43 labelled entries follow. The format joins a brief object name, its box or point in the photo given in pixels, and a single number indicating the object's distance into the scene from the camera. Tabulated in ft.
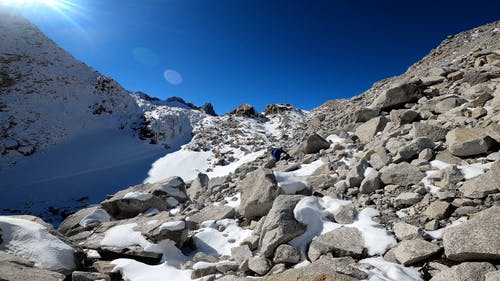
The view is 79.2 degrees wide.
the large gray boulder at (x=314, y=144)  42.96
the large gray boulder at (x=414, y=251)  15.80
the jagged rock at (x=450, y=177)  21.58
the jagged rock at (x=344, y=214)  21.88
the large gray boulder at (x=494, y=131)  23.57
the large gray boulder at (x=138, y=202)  36.29
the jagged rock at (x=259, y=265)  19.18
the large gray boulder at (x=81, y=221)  33.50
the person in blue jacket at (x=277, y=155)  46.73
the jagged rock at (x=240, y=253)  21.94
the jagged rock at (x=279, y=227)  20.62
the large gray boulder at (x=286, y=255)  19.52
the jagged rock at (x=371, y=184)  25.11
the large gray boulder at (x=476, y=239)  14.10
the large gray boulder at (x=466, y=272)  13.08
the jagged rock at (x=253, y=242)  23.02
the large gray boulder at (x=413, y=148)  27.50
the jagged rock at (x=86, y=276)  18.82
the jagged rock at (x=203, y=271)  20.68
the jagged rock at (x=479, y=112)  29.07
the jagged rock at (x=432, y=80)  46.52
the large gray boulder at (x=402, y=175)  23.84
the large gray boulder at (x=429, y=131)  29.18
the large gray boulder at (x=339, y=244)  18.35
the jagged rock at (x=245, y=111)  165.34
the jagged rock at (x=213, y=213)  30.83
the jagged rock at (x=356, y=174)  26.58
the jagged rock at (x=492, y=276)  12.24
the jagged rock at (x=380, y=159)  28.03
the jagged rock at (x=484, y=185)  19.01
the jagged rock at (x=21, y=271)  15.17
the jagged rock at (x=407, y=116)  36.24
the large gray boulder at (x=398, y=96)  44.34
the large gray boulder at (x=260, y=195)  27.48
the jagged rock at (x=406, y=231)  17.72
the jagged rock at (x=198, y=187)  45.56
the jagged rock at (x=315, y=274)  14.56
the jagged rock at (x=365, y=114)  45.73
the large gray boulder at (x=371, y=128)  38.86
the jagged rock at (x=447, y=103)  34.71
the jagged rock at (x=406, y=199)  21.47
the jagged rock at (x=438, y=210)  18.97
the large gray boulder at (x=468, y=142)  24.14
